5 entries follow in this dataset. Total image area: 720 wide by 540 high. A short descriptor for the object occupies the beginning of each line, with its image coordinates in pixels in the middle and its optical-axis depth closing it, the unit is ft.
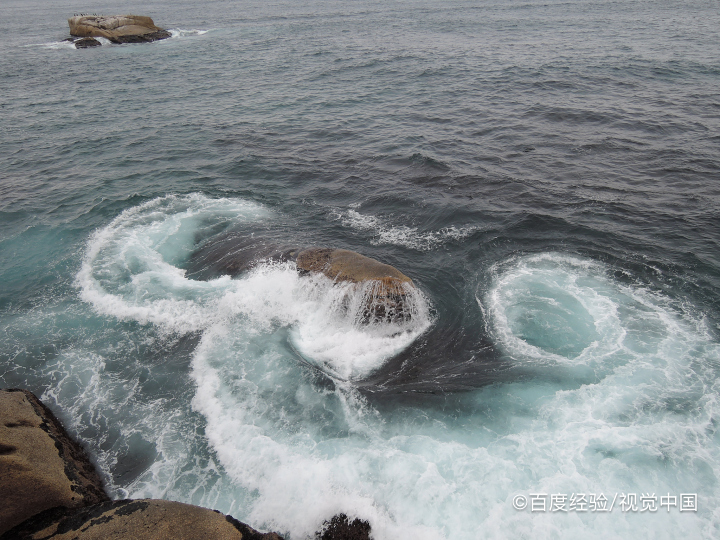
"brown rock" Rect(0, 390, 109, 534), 27.17
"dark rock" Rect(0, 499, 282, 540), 25.43
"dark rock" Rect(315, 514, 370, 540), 30.73
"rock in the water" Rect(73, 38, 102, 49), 197.37
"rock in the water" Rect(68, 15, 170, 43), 209.15
